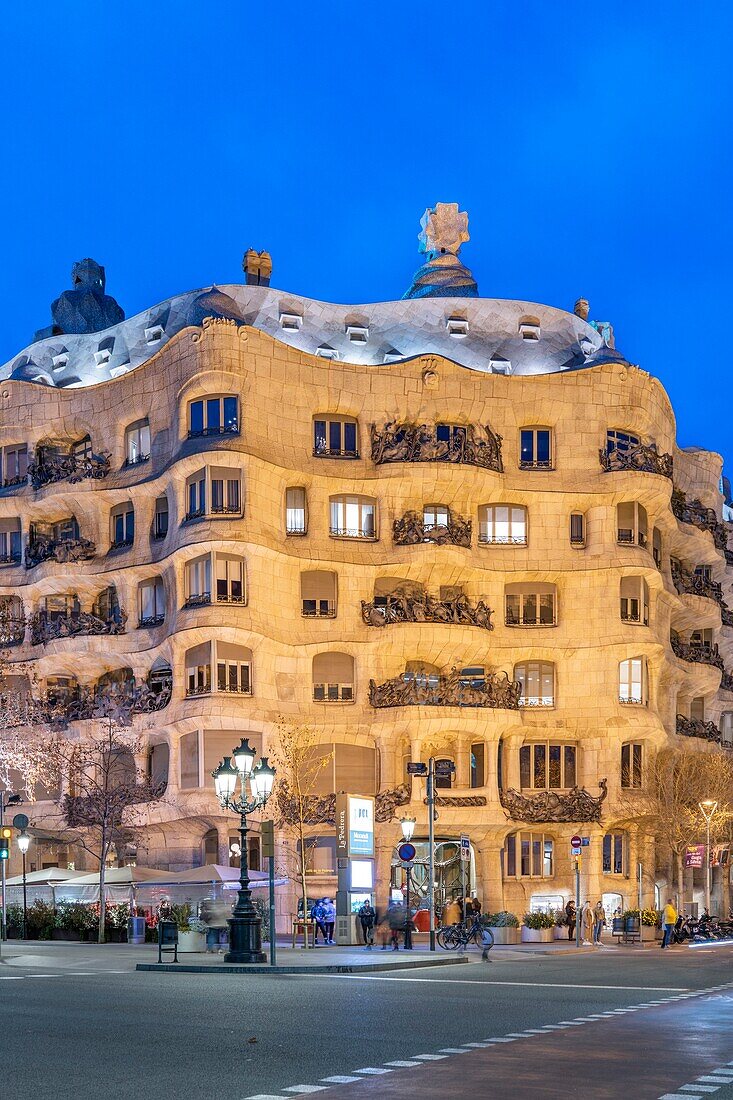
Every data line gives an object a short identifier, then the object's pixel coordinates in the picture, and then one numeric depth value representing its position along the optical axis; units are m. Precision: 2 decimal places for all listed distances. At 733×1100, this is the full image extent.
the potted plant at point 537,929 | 51.12
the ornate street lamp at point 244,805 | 33.28
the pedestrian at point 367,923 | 42.34
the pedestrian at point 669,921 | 47.38
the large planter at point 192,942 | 39.16
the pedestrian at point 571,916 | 54.91
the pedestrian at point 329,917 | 46.78
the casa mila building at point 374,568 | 60.12
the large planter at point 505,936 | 49.88
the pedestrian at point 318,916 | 46.08
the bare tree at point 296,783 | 57.66
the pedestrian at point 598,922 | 51.06
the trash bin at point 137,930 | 47.12
